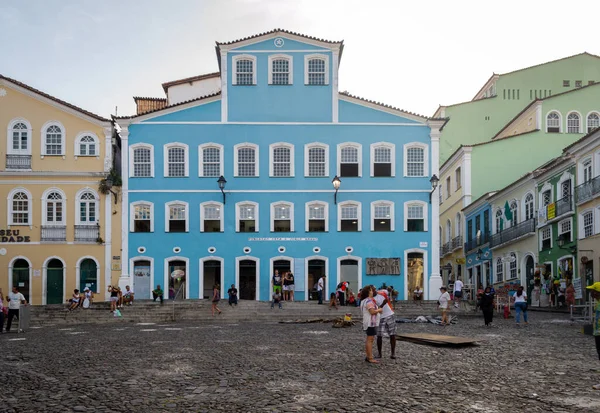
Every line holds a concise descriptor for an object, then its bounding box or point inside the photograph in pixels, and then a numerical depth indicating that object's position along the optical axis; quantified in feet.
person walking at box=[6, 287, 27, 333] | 79.30
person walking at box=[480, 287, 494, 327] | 80.66
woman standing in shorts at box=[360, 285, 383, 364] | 45.23
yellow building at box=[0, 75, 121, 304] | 124.16
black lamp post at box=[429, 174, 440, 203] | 122.94
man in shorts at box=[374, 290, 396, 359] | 47.01
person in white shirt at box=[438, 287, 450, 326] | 82.02
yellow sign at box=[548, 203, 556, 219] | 123.03
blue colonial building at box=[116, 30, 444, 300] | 126.52
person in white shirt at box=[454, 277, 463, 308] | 110.77
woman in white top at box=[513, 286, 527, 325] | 82.84
